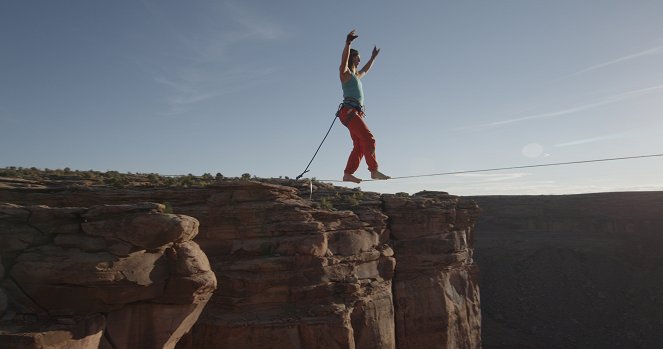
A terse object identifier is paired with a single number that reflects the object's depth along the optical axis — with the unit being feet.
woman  34.88
